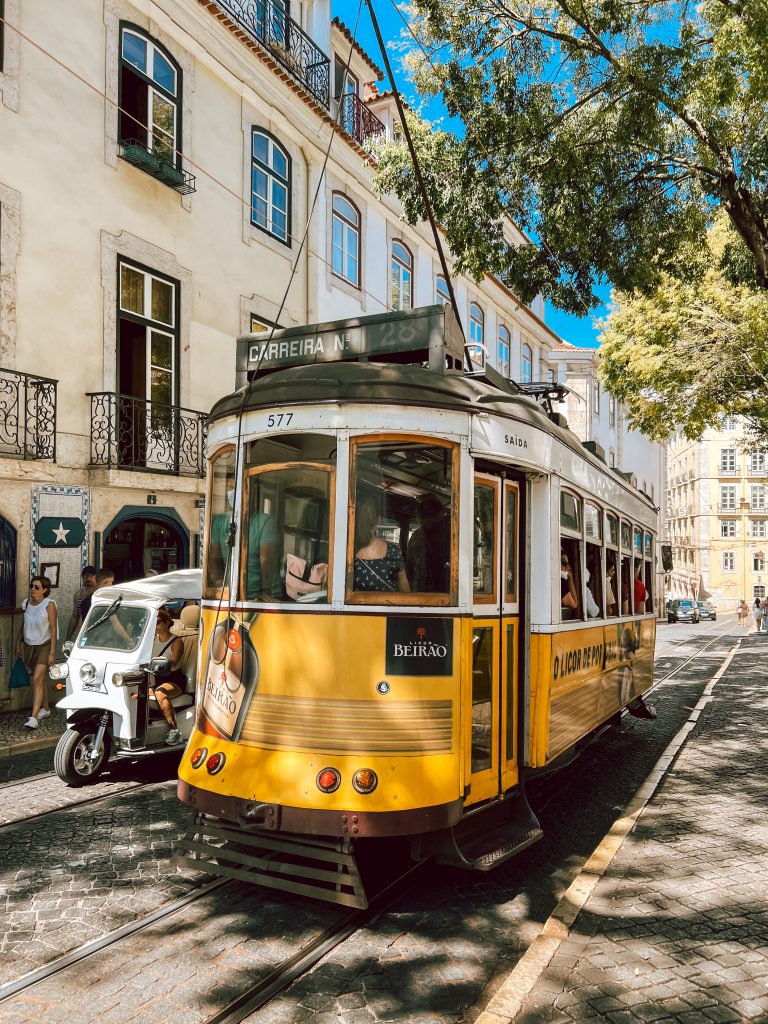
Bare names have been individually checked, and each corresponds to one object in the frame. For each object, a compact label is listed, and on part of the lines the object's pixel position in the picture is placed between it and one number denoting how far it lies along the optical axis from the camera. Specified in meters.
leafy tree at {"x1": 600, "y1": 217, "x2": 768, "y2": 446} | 17.45
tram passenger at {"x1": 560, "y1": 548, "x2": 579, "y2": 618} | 6.32
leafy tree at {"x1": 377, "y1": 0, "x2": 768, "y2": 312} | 9.45
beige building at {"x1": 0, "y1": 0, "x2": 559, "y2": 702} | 11.28
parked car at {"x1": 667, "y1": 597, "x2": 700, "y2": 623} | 48.41
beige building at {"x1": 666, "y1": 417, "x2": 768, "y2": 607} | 69.75
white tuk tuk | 7.42
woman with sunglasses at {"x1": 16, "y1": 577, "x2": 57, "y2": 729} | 9.74
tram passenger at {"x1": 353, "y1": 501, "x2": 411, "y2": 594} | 4.71
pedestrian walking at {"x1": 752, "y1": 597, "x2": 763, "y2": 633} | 38.69
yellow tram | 4.51
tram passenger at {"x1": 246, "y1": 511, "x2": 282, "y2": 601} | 4.88
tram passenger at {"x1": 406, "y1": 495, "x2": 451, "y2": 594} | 4.80
